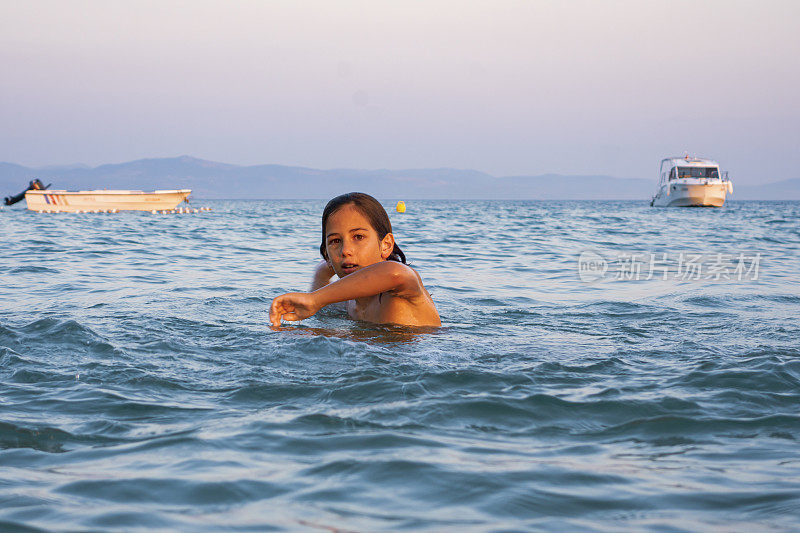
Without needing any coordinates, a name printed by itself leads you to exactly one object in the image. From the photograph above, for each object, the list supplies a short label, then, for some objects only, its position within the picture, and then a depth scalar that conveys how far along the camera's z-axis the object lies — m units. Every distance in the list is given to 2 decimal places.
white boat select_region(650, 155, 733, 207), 47.50
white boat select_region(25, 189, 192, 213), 39.00
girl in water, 3.65
